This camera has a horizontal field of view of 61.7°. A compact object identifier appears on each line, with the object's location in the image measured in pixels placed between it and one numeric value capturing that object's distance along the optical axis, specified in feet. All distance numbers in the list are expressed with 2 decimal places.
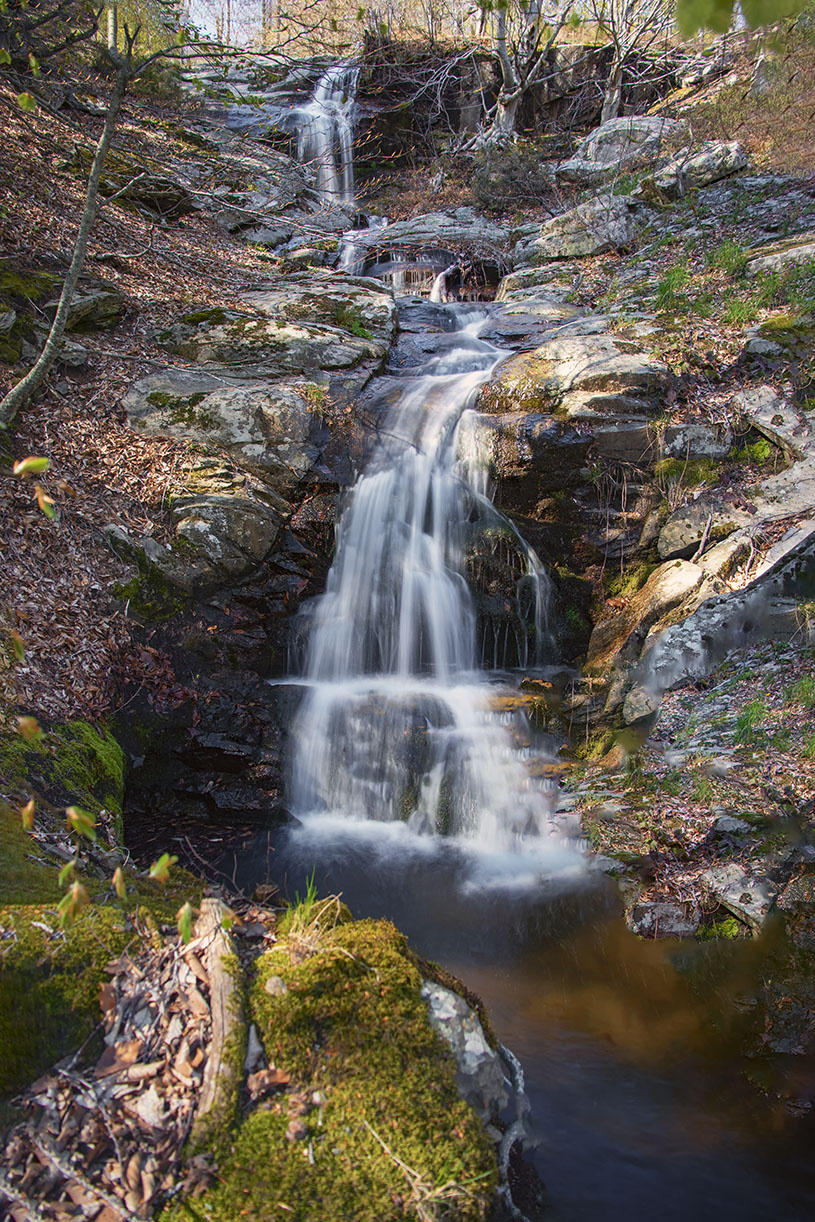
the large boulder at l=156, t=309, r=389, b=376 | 28.50
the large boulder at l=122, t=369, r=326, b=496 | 24.67
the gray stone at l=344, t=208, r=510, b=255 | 47.55
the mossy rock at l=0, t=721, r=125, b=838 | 12.88
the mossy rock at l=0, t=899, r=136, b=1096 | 6.36
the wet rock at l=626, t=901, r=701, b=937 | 14.73
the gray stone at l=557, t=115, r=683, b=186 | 46.32
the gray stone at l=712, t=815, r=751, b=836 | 16.06
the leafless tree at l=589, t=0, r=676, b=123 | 49.83
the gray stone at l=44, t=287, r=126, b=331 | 26.45
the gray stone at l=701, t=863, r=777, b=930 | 14.40
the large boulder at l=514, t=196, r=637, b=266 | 42.98
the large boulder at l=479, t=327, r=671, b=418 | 25.81
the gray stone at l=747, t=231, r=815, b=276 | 29.43
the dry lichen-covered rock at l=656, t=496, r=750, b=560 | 23.48
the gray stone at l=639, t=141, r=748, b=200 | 40.60
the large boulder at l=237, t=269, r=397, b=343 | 34.01
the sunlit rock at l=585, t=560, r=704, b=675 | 22.63
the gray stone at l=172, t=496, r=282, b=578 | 22.21
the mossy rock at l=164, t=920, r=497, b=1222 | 5.91
